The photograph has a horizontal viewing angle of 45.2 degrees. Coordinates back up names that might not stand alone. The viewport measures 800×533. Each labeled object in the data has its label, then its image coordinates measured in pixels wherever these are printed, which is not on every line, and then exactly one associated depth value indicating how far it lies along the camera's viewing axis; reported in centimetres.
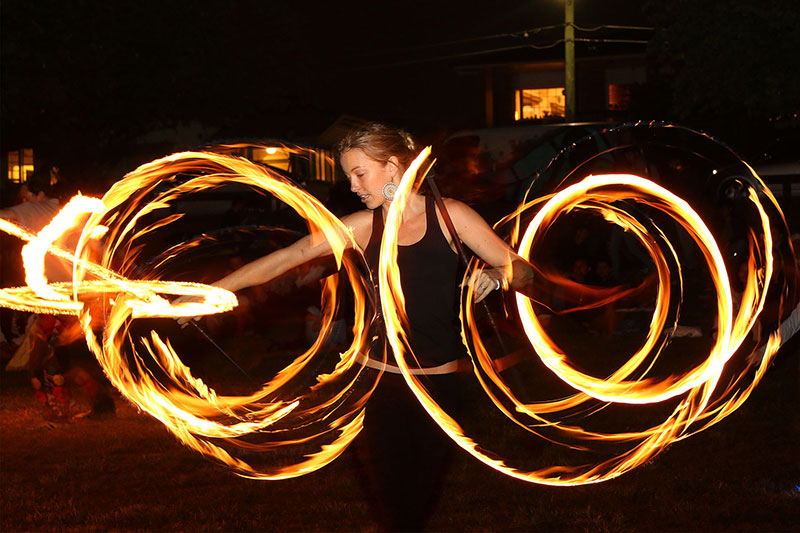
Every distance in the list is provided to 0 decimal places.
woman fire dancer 392
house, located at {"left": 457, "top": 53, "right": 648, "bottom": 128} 3700
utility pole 2383
